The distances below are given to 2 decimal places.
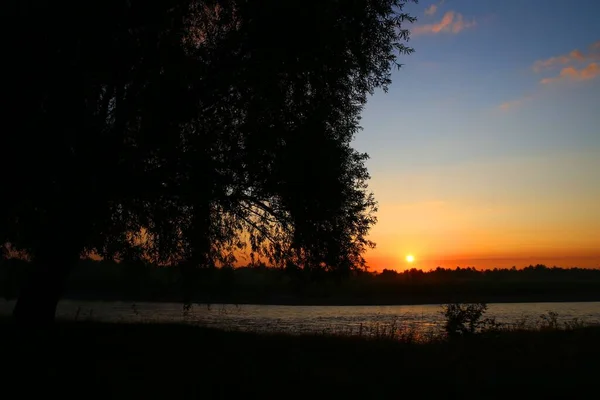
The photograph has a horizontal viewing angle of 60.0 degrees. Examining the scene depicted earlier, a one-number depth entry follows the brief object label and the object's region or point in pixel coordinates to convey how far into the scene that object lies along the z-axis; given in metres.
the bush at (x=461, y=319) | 18.28
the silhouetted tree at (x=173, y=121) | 12.16
